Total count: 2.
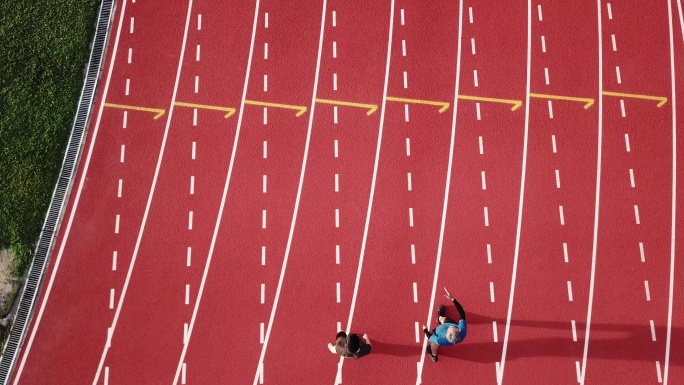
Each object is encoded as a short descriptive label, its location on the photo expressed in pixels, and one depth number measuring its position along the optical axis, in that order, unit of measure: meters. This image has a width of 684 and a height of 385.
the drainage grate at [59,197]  10.05
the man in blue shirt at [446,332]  9.30
